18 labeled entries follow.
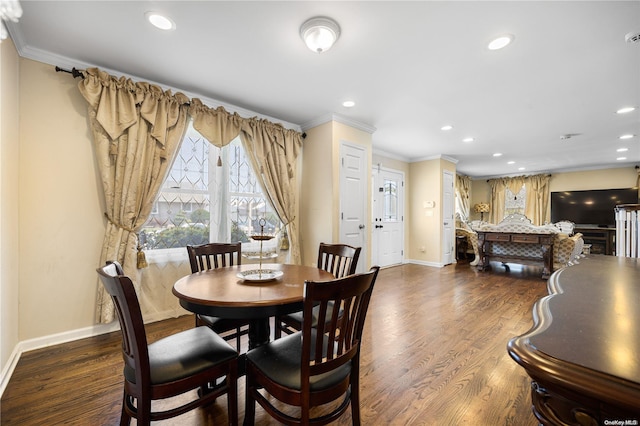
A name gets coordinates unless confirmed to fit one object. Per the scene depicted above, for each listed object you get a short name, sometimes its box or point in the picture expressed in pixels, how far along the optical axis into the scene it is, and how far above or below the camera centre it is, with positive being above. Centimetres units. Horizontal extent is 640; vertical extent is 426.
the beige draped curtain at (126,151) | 242 +62
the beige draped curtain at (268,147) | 308 +89
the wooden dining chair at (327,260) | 184 -39
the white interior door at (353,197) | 374 +25
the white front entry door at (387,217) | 566 -8
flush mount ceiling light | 187 +135
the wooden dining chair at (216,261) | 176 -41
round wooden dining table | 125 -42
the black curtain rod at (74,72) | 230 +126
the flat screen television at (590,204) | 667 +25
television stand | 653 -61
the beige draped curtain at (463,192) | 815 +68
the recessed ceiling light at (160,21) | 184 +140
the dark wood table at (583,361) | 44 -28
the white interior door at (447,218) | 602 -10
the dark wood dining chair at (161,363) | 107 -69
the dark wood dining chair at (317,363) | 107 -69
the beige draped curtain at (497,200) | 850 +45
